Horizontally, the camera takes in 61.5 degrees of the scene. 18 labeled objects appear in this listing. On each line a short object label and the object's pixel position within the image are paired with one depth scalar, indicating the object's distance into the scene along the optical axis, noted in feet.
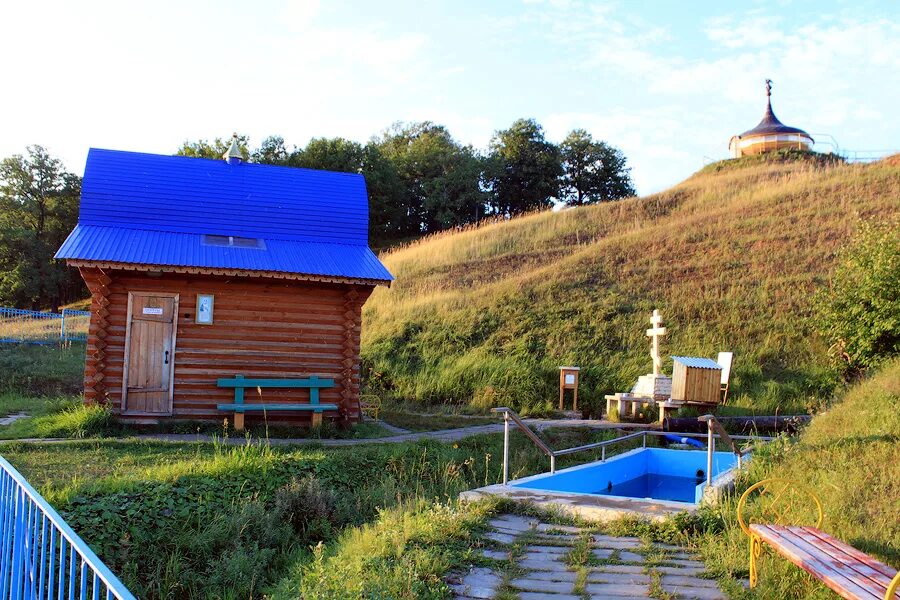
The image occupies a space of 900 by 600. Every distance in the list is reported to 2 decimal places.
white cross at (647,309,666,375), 60.13
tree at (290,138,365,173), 169.17
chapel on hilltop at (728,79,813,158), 183.93
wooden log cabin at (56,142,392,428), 46.09
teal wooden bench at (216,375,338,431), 46.60
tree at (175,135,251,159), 169.30
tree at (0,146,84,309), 145.69
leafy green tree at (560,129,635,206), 195.31
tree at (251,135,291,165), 173.06
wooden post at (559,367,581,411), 61.82
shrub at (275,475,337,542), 30.32
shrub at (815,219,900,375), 49.65
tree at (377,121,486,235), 179.63
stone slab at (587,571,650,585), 19.79
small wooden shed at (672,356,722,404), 53.31
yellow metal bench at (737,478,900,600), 15.16
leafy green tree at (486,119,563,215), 187.73
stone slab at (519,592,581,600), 18.53
